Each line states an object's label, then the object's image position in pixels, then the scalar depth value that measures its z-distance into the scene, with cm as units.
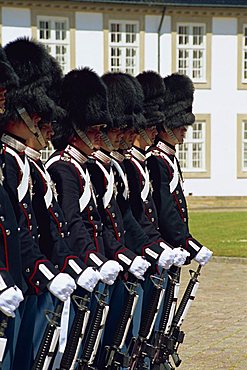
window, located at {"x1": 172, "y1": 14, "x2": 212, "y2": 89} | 3207
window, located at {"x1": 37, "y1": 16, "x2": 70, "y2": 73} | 3091
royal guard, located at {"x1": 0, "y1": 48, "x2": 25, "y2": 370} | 427
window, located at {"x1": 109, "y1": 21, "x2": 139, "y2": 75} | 3175
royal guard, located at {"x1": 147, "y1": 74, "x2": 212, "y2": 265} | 681
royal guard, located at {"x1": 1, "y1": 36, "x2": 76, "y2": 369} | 472
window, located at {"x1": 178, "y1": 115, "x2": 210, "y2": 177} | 3262
